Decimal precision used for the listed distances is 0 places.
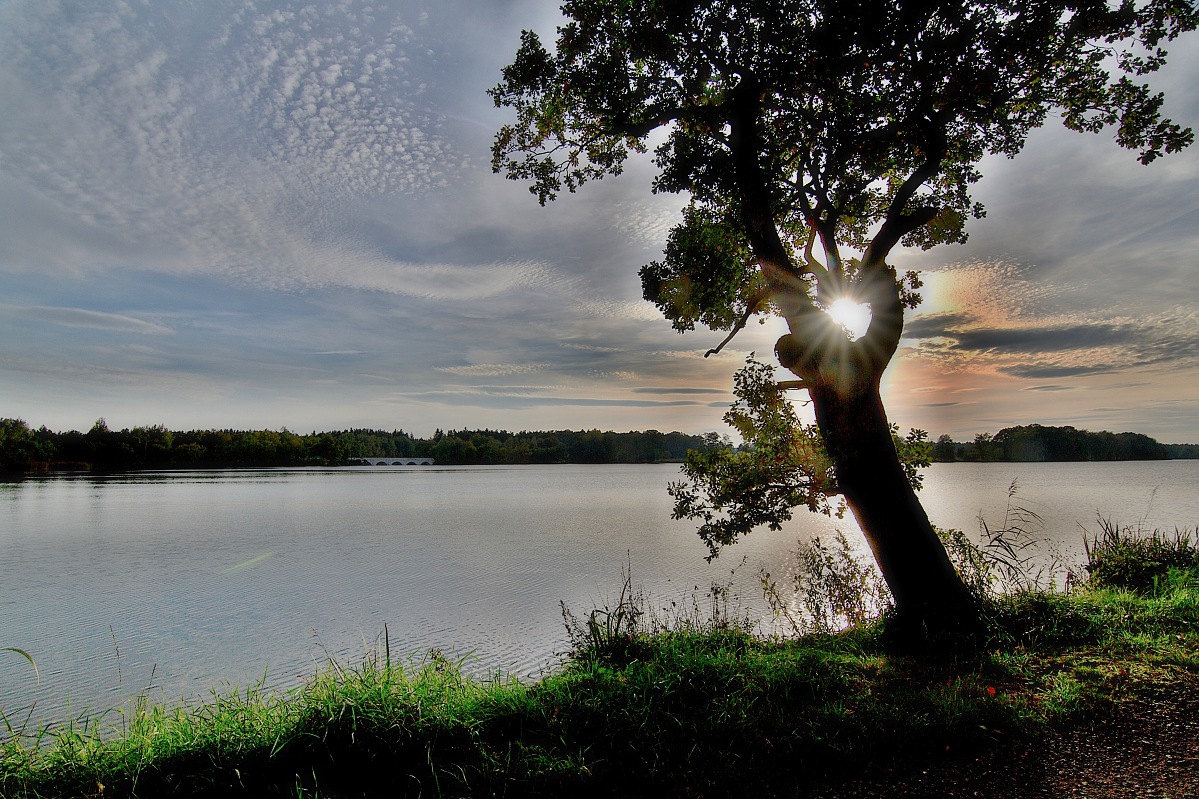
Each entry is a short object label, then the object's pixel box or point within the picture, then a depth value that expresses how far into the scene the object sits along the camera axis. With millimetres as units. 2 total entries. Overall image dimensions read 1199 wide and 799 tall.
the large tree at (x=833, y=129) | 6066
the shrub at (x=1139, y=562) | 8281
